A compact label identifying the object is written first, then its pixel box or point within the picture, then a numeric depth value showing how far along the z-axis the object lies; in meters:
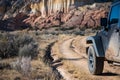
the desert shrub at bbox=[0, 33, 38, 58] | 16.36
